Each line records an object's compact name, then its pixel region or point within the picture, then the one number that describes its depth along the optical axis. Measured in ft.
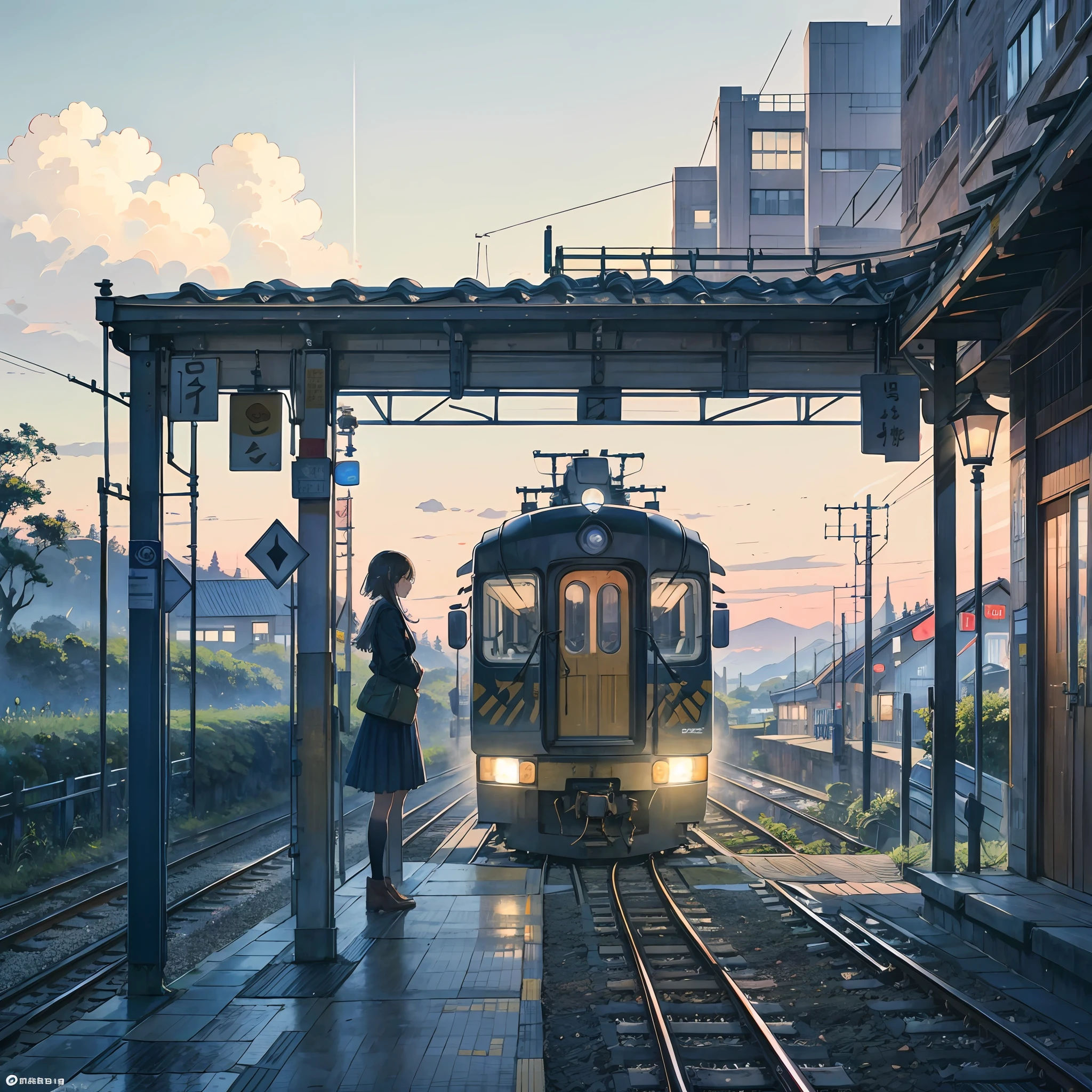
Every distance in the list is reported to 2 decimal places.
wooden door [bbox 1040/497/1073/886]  27.32
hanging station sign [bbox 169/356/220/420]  25.44
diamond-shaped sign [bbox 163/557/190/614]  24.18
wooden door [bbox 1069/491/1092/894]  25.96
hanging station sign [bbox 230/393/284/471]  26.05
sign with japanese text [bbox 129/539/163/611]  23.94
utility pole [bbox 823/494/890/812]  82.74
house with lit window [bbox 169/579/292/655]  184.34
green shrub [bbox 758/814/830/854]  56.70
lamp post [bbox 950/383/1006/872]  28.35
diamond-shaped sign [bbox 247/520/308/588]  25.44
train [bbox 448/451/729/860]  37.35
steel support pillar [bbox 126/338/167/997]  23.63
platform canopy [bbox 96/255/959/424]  25.98
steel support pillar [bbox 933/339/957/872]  28.73
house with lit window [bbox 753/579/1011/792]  126.11
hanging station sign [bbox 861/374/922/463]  27.61
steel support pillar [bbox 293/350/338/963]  24.82
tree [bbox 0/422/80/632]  83.10
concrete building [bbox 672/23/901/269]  169.07
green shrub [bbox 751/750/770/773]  173.27
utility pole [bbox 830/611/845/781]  105.60
